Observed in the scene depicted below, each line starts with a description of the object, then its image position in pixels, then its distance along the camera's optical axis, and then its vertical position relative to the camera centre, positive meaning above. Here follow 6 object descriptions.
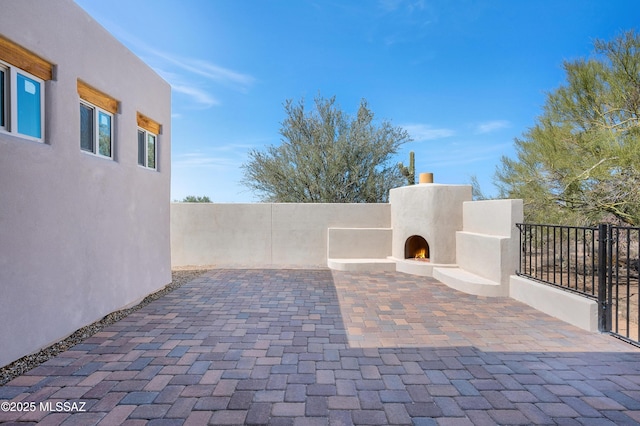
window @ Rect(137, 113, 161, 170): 6.54 +1.58
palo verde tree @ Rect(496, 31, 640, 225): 6.94 +1.65
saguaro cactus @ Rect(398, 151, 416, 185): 14.70 +2.09
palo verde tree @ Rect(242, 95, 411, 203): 15.20 +2.74
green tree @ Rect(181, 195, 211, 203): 22.50 +1.06
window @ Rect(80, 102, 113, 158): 4.85 +1.36
